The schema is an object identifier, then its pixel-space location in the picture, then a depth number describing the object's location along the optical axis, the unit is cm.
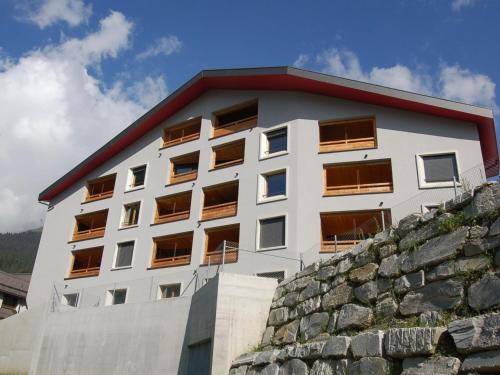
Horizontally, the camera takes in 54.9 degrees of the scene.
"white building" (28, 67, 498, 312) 2264
